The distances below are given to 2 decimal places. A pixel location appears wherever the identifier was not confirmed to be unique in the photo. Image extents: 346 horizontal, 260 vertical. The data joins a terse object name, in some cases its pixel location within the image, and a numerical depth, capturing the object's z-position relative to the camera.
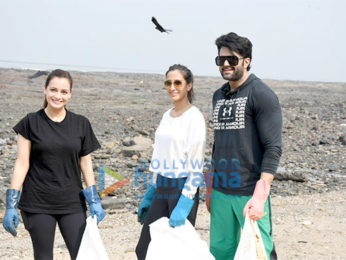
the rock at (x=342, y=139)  15.44
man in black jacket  3.36
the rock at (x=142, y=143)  13.43
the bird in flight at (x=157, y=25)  5.30
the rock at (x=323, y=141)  15.47
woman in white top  3.56
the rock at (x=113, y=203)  8.45
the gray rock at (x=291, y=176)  10.57
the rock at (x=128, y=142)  13.75
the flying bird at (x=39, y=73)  46.78
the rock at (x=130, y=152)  12.61
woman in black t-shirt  3.52
